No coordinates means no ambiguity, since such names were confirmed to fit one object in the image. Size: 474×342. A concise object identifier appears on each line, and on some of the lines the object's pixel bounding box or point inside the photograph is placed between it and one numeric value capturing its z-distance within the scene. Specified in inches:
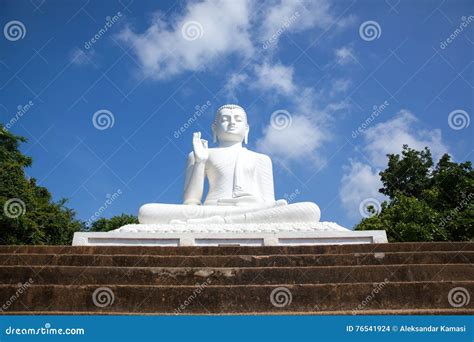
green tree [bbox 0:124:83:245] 813.9
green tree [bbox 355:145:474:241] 832.3
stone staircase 250.5
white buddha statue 477.4
